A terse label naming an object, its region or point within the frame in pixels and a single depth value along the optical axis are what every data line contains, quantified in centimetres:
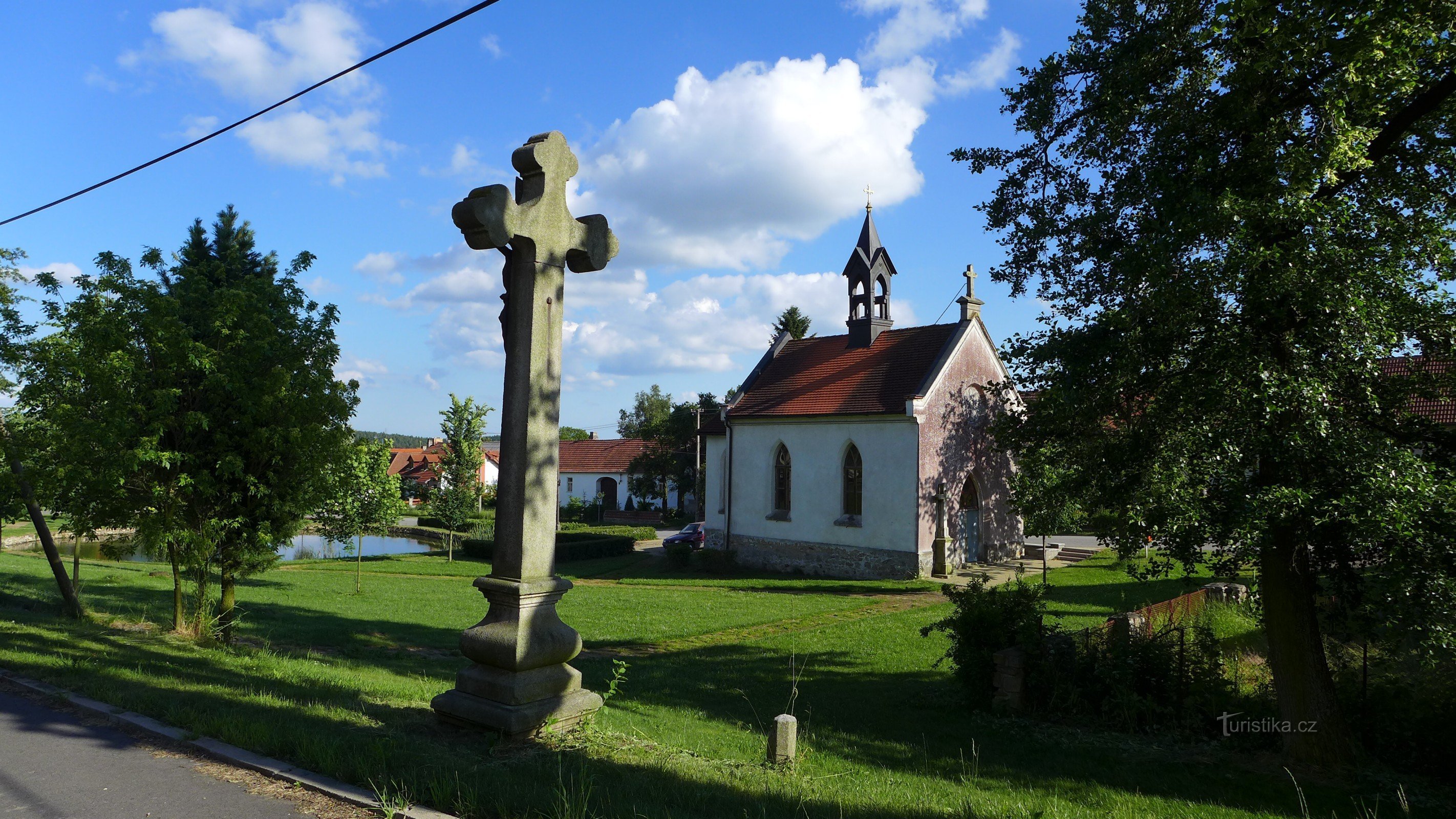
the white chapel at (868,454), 2655
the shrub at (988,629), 1003
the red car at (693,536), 3769
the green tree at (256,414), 1109
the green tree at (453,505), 3956
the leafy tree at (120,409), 1034
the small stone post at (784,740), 632
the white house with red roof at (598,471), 6650
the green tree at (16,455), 1146
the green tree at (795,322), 5288
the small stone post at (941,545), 2612
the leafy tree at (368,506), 2327
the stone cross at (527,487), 562
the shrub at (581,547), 3631
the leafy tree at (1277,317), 658
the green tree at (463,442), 4331
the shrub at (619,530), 4162
